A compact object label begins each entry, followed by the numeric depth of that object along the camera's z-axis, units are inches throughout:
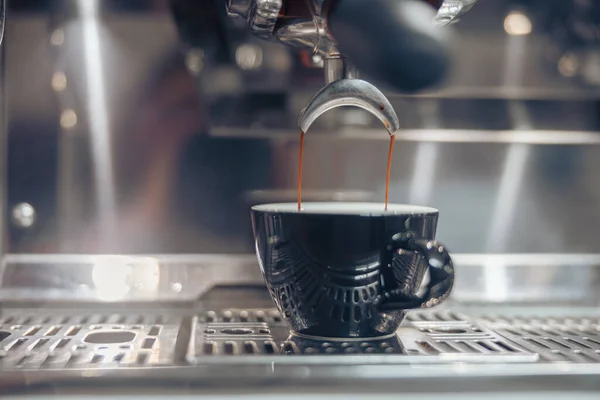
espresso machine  26.3
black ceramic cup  19.0
